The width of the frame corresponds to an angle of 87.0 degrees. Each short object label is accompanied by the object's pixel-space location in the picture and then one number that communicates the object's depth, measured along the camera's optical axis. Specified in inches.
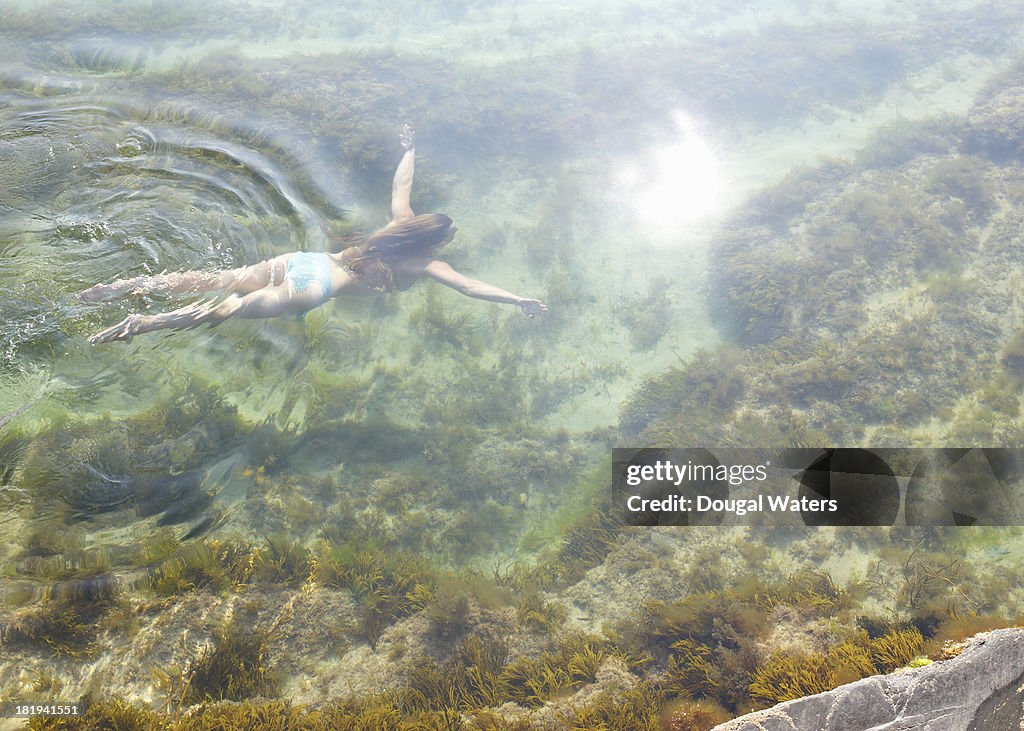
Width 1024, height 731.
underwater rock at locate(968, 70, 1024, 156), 326.6
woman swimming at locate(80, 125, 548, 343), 196.1
